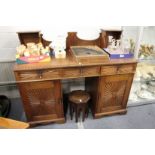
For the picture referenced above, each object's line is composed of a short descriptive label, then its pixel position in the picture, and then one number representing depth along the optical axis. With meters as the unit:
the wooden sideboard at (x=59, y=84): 1.44
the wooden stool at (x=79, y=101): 1.73
